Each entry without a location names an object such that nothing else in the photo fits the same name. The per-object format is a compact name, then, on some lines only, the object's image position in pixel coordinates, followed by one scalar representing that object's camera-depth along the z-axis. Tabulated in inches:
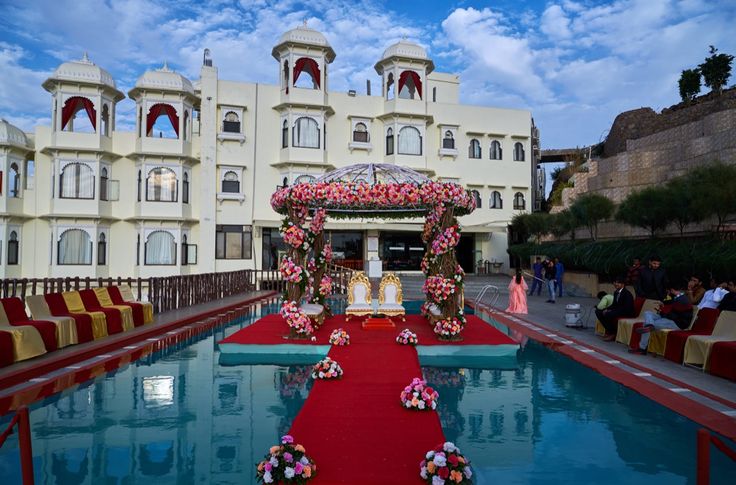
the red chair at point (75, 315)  378.9
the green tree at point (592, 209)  856.3
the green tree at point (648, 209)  649.6
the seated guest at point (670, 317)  345.4
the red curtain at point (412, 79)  1124.2
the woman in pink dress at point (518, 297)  592.7
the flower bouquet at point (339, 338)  373.4
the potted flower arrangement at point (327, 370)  273.7
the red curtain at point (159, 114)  1027.9
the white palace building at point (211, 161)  990.4
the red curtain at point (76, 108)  994.1
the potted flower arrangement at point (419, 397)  219.3
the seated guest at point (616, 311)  405.7
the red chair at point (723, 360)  279.4
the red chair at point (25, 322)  336.8
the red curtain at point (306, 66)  1064.2
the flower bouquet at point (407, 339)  373.7
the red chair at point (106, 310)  421.4
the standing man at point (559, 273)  751.0
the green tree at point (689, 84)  1228.5
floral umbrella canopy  396.2
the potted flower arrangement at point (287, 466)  146.3
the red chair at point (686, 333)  323.6
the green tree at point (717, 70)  1158.3
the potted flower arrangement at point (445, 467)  145.6
